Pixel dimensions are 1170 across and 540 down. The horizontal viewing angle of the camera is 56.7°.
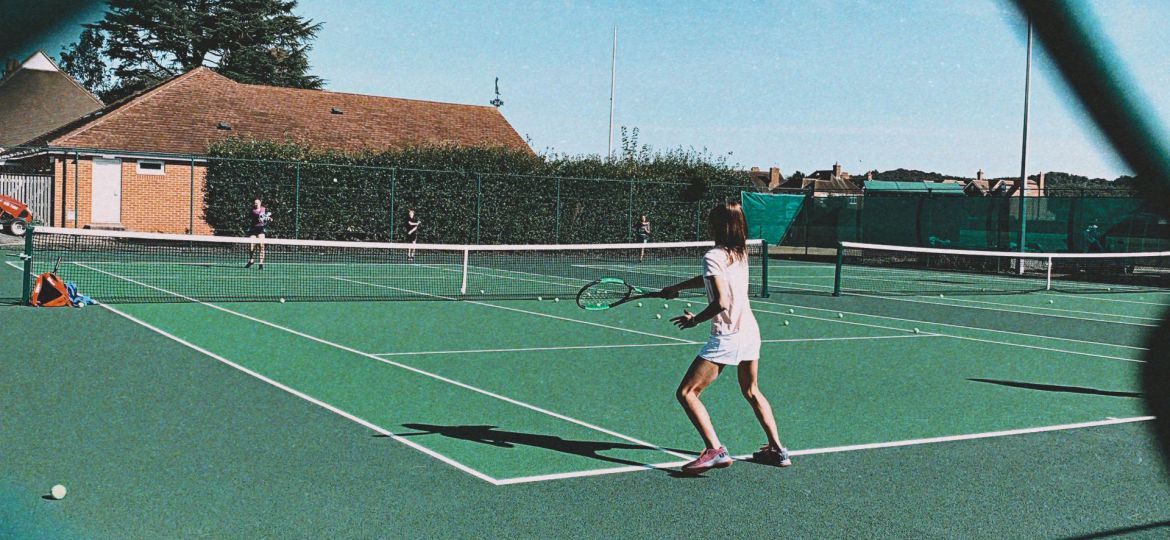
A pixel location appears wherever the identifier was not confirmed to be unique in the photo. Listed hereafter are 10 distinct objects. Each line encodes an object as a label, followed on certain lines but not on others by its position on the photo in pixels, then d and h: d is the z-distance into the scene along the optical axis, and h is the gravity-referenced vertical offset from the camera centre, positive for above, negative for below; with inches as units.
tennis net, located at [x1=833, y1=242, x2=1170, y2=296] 884.6 -35.5
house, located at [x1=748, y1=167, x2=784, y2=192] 3908.7 +197.3
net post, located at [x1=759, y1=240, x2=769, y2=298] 735.7 -31.6
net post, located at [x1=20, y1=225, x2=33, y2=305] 560.4 -34.0
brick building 1147.9 +95.4
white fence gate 1222.9 +11.8
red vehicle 1161.4 -15.8
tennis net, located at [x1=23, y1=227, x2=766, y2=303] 694.5 -47.3
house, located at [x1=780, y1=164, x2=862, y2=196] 3422.7 +165.3
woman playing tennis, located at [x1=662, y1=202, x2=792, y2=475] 235.1 -20.8
